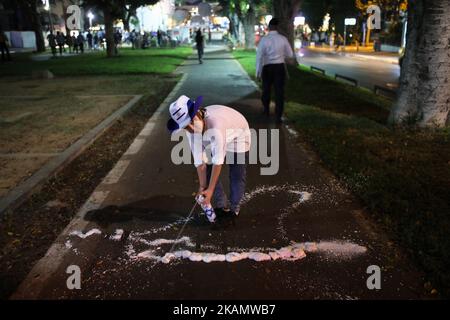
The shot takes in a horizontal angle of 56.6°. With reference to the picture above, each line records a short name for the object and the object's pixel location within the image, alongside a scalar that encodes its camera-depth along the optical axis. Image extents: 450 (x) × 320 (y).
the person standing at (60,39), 30.95
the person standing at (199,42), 22.73
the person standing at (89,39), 40.50
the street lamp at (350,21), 39.21
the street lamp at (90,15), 55.96
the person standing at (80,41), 33.66
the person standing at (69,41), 35.78
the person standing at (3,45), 24.67
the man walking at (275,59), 8.10
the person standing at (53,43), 29.43
